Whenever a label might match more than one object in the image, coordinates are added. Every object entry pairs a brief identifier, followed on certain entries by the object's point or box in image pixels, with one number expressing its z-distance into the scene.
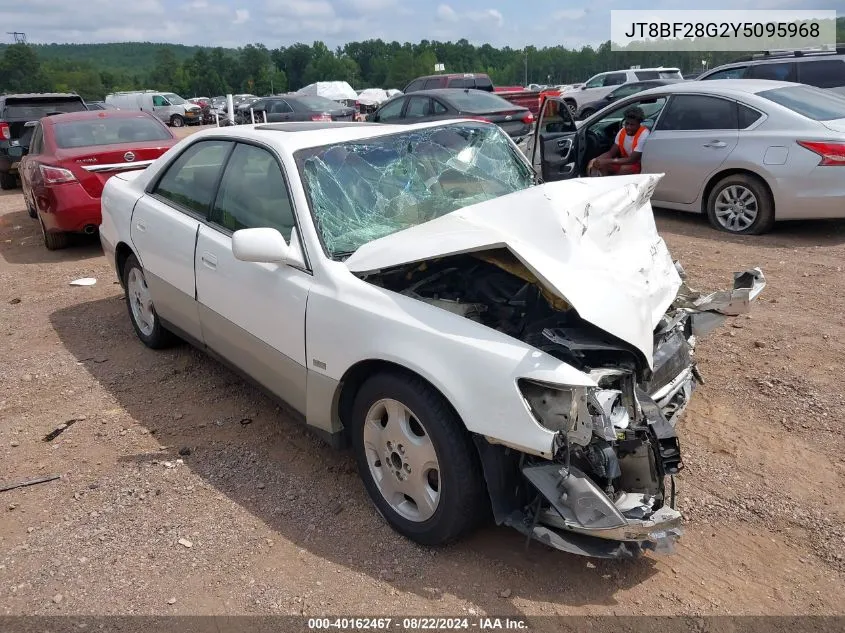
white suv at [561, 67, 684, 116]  21.72
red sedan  7.73
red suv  21.19
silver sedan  6.95
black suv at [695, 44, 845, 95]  11.27
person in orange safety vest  8.40
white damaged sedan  2.57
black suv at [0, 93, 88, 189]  13.90
